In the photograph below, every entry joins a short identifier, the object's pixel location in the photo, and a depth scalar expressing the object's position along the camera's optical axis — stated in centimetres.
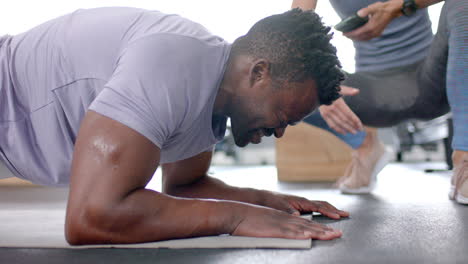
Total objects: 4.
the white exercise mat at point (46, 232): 87
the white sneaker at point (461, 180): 132
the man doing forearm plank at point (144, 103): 80
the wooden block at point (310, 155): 269
